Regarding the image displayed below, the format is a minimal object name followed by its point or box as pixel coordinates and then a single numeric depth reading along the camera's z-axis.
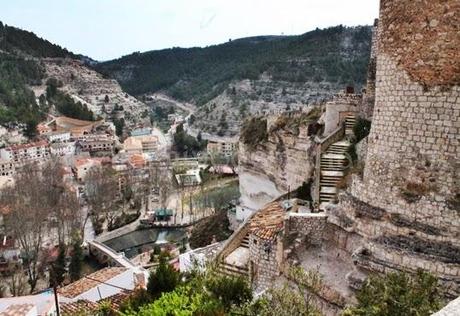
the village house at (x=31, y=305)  14.83
